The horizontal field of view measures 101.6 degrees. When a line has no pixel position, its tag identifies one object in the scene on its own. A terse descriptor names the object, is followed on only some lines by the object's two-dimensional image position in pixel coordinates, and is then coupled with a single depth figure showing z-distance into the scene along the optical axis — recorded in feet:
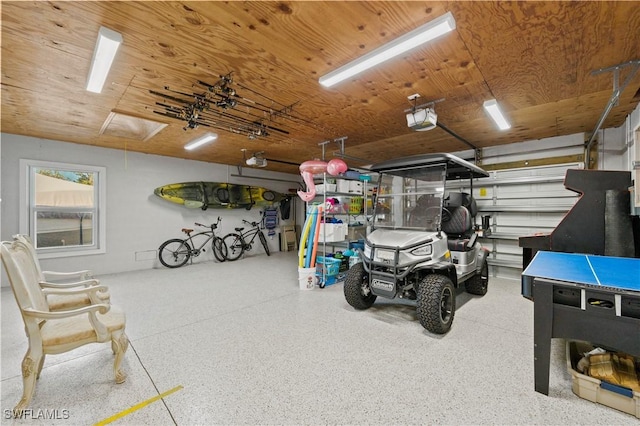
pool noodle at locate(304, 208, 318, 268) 14.60
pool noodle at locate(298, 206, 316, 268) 14.66
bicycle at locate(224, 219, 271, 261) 24.54
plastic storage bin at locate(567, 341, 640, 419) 5.19
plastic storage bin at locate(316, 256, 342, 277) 15.29
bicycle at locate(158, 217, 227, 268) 20.57
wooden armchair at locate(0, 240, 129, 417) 5.37
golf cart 9.31
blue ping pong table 4.83
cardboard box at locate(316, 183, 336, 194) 14.97
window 15.56
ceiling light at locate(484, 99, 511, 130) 10.34
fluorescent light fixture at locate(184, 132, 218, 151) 15.14
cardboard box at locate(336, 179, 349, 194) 15.76
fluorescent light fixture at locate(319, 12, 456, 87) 5.76
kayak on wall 21.11
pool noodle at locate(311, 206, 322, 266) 14.61
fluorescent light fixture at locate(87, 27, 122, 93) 6.38
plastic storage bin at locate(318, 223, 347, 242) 14.98
